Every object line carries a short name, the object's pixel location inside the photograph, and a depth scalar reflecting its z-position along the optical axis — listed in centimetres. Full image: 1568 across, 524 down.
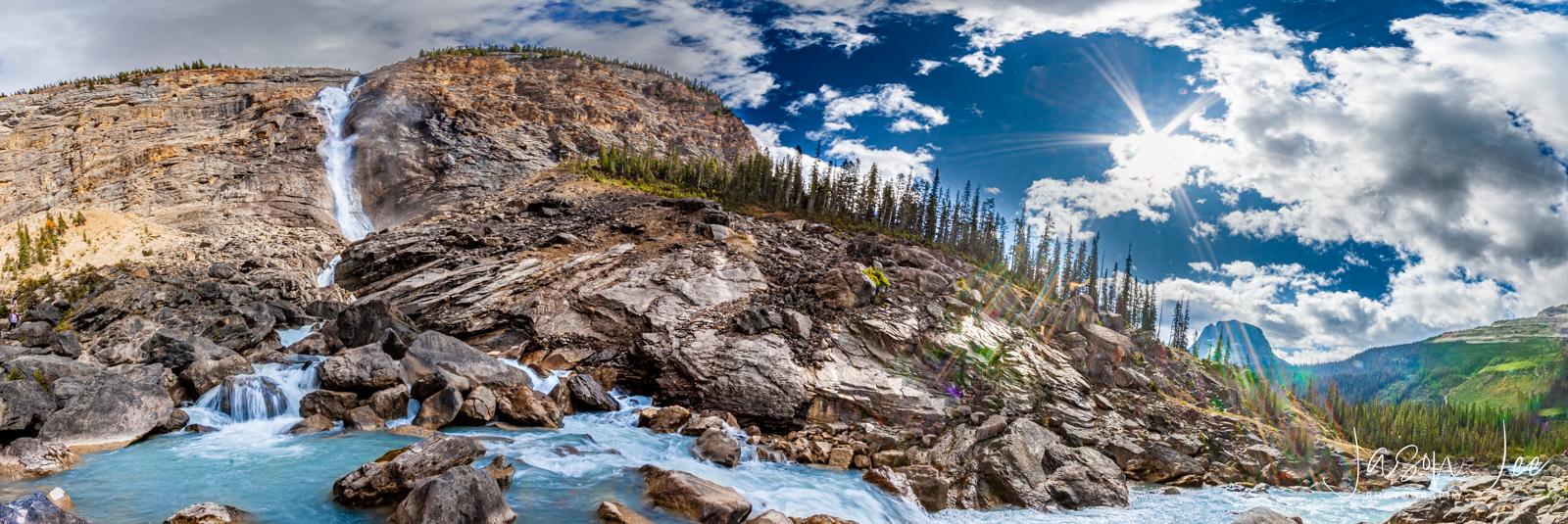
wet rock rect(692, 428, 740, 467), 1634
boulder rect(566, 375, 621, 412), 2061
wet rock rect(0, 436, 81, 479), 1146
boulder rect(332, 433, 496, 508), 1096
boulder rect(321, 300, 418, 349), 2267
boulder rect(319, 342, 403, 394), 1766
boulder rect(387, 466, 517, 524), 955
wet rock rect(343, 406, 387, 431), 1631
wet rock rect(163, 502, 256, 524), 916
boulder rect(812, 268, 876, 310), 2677
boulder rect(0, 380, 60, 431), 1323
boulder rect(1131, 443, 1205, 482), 2159
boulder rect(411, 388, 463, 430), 1698
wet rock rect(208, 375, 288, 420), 1686
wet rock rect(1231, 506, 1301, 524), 1258
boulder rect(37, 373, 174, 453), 1366
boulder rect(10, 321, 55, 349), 2209
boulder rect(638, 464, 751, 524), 1167
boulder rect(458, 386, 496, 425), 1745
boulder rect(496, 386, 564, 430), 1791
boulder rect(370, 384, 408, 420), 1705
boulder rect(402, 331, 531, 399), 1895
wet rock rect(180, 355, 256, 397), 1744
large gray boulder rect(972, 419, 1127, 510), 1631
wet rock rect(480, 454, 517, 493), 1223
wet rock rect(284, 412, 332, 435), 1578
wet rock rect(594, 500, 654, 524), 1119
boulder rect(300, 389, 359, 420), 1687
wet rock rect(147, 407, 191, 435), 1520
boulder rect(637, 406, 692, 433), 1914
